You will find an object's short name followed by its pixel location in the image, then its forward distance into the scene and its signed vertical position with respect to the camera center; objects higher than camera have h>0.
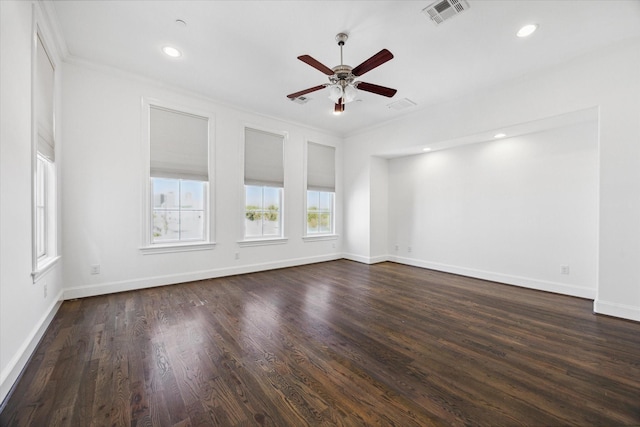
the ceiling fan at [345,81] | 2.52 +1.41
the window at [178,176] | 3.98 +0.54
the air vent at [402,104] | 4.40 +1.88
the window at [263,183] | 4.98 +0.54
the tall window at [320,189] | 5.95 +0.52
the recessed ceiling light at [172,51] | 3.07 +1.93
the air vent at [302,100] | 4.31 +1.89
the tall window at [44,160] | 2.37 +0.55
